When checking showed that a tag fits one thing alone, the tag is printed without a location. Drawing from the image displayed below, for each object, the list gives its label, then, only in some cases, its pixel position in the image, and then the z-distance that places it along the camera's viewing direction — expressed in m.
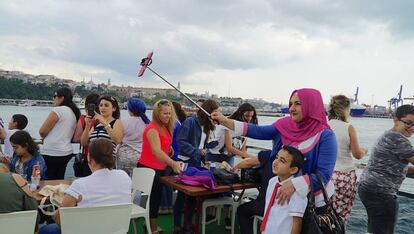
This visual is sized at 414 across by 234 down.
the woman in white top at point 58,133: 3.73
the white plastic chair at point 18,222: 1.83
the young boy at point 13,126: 4.08
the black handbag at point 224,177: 3.02
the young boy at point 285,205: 2.06
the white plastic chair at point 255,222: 2.76
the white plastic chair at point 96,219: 2.05
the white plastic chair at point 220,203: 3.39
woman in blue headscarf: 3.84
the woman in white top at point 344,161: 2.78
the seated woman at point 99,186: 2.17
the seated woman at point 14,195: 2.00
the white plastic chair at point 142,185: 3.05
